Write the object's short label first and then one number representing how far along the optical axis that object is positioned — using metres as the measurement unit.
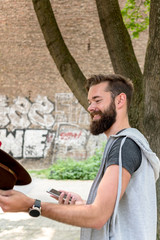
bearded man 1.54
